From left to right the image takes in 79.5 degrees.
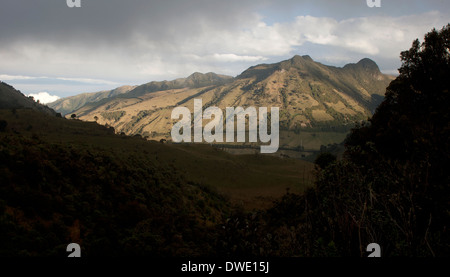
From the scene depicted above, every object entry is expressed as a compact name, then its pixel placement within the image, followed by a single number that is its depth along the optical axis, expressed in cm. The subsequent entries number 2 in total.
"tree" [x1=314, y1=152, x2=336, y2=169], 4447
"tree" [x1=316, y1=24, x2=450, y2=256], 945
